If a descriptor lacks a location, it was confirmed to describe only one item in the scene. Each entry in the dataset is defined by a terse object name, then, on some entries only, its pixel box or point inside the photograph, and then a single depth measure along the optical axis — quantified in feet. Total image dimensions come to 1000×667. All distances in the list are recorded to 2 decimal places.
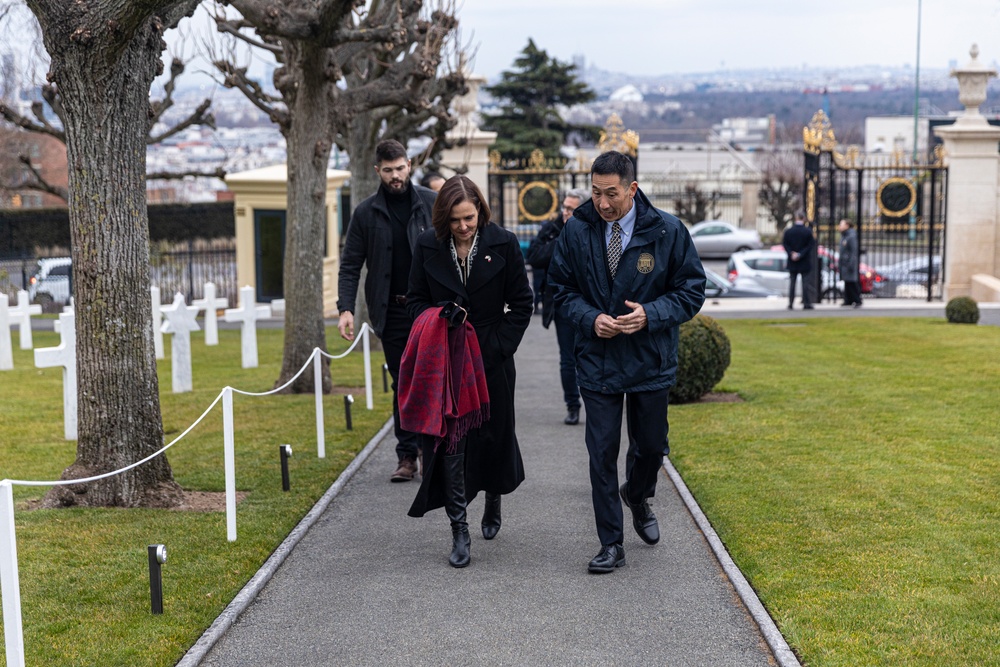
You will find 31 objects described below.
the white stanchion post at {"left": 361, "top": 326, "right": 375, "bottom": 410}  37.09
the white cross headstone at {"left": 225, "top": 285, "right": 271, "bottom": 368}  48.51
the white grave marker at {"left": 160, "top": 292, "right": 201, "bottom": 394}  41.60
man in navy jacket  19.94
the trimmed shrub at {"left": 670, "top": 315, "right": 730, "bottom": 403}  36.99
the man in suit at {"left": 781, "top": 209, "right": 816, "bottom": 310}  71.82
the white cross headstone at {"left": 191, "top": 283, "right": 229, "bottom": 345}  57.72
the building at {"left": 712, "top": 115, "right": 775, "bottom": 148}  499.51
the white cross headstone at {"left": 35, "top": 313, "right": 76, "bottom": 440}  32.27
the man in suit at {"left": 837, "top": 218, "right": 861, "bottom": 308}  76.33
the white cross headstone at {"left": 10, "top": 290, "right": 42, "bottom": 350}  57.41
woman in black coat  21.13
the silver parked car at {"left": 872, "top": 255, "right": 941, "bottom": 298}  90.56
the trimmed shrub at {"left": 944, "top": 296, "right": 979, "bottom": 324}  63.72
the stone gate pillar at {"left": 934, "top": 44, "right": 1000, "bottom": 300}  80.79
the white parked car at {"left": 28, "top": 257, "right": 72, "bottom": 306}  89.66
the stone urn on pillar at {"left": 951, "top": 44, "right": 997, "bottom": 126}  82.12
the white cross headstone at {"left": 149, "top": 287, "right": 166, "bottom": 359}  48.95
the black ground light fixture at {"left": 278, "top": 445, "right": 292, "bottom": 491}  26.12
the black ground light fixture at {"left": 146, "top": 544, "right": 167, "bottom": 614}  18.10
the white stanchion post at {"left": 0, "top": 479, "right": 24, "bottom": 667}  14.23
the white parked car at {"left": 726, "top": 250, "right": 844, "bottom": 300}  99.50
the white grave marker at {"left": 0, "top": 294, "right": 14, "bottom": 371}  50.46
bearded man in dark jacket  26.20
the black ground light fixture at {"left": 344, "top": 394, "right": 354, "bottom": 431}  33.88
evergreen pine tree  141.38
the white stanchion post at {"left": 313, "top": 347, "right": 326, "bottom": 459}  29.19
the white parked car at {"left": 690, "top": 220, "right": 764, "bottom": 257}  144.46
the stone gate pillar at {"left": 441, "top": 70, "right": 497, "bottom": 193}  75.77
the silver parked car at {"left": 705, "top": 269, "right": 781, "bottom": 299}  86.38
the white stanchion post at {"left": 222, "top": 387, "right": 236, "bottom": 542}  22.15
